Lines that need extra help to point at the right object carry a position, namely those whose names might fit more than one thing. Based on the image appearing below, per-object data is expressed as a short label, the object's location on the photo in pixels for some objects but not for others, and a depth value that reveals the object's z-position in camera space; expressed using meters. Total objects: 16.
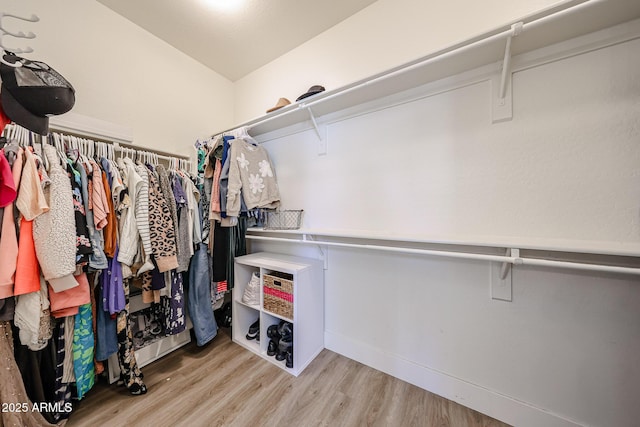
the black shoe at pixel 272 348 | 1.61
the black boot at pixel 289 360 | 1.48
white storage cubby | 1.48
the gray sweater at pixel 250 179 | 1.54
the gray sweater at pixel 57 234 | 0.98
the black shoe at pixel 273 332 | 1.63
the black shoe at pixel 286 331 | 1.58
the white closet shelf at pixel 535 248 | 0.80
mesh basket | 1.81
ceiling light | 1.47
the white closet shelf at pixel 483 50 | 0.83
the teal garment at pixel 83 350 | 1.14
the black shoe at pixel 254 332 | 1.78
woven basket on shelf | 1.51
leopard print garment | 1.36
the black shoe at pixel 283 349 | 1.53
